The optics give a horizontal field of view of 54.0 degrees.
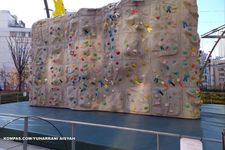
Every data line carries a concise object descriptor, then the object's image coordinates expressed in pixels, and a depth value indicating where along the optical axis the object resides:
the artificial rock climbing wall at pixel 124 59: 6.48
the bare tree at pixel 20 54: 22.19
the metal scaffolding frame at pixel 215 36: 13.65
